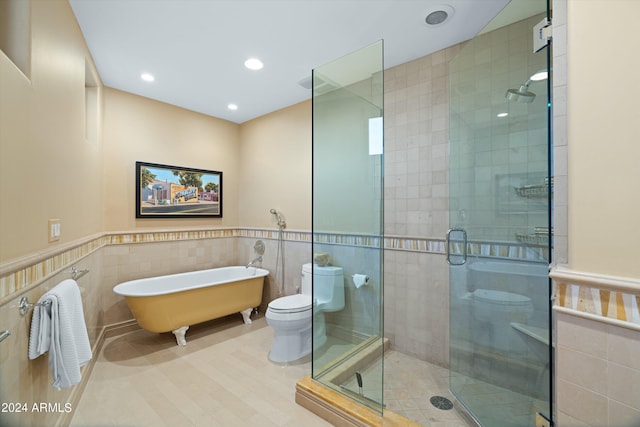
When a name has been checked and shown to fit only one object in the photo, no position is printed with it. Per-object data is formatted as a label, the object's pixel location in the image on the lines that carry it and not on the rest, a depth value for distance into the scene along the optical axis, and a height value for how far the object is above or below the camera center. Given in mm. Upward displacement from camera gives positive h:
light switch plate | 1467 -93
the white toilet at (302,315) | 2072 -875
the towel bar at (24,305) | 1152 -397
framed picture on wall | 3234 +276
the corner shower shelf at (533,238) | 1450 -136
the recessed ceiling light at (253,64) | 2486 +1389
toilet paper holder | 1952 -473
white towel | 1240 -574
